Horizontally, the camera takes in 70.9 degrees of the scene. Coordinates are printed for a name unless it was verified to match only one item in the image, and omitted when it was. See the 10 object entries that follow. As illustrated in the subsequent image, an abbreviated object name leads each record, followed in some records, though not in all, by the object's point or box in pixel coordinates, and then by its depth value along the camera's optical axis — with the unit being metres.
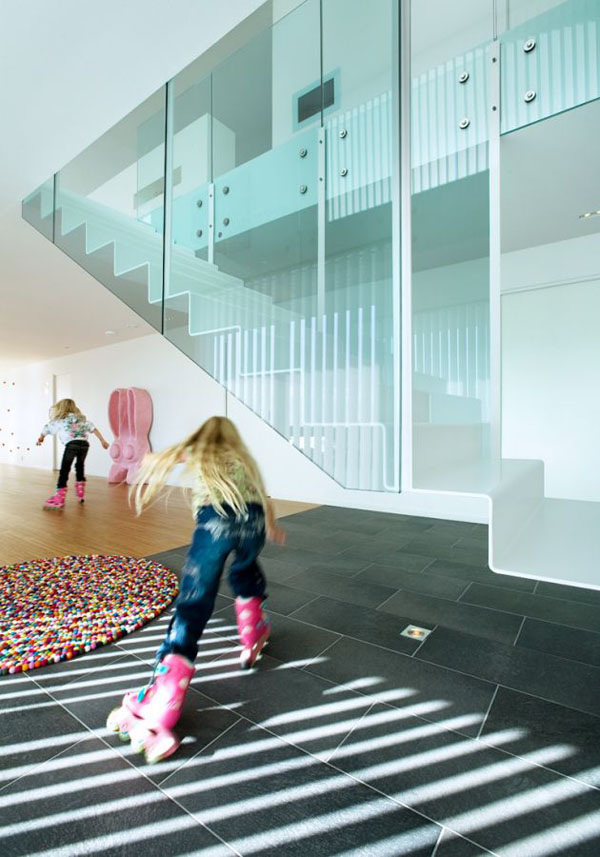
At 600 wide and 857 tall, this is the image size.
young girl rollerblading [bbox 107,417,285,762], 1.36
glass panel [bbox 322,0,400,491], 1.97
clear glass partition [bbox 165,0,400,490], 2.02
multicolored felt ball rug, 1.94
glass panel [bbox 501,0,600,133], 2.54
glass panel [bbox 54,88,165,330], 2.96
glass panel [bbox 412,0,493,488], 2.06
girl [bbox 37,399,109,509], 5.46
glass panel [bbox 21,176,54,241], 3.65
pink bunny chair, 7.82
